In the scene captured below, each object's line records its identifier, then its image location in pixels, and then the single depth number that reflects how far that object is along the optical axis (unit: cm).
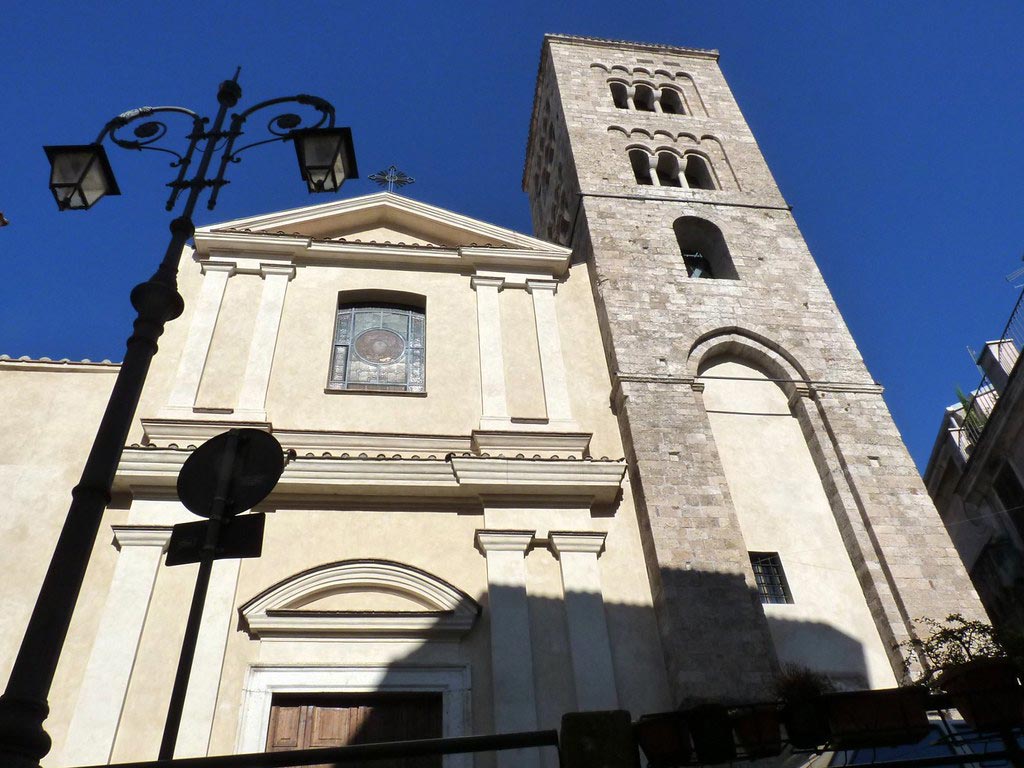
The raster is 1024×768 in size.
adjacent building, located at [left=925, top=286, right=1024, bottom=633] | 1267
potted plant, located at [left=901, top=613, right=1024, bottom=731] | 449
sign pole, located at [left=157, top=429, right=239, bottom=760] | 369
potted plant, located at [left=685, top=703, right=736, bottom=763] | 463
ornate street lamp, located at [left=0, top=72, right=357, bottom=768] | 342
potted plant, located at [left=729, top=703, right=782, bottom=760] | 477
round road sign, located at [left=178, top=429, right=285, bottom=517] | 432
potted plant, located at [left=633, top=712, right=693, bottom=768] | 460
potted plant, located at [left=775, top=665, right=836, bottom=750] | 470
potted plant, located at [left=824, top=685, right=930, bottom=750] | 469
